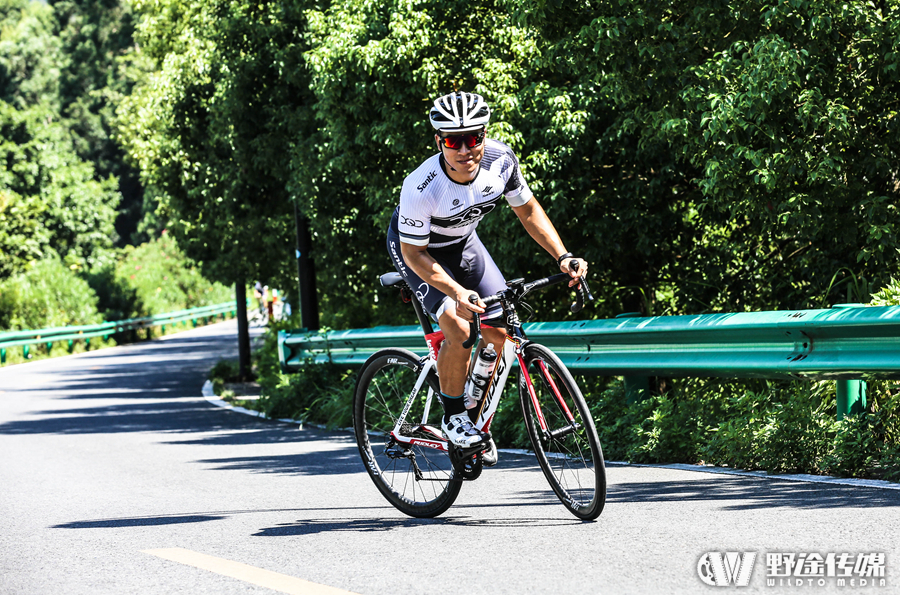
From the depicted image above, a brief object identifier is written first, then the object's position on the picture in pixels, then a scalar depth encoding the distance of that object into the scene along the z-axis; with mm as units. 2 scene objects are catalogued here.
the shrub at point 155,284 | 42812
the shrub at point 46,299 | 35991
